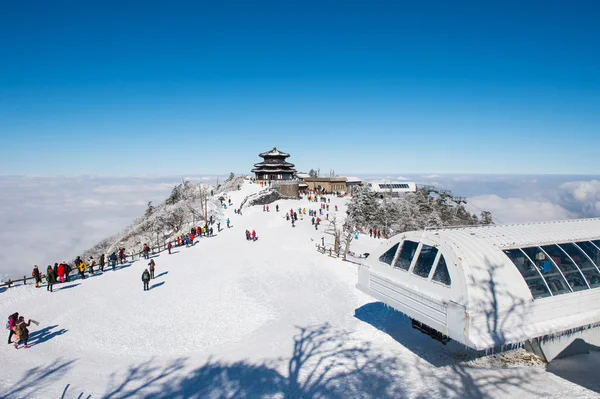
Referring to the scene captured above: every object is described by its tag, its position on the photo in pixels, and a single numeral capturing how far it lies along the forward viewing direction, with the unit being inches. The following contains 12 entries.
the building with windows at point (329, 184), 3047.7
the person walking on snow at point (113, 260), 856.1
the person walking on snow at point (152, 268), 751.1
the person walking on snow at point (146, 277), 668.7
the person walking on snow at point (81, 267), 756.8
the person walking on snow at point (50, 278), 667.4
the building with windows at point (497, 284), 283.7
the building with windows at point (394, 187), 3226.9
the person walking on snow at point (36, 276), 697.7
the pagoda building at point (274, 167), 2989.7
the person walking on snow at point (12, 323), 442.7
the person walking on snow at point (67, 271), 729.4
